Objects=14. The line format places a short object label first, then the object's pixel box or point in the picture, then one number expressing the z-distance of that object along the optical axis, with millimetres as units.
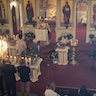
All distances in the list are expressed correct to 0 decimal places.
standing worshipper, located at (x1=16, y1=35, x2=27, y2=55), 13422
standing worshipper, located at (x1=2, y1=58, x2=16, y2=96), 9908
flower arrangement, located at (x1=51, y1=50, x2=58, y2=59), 14062
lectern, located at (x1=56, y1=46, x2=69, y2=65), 13586
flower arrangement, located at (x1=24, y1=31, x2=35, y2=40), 17459
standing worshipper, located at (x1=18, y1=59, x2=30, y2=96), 10164
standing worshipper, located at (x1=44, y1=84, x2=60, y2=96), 9102
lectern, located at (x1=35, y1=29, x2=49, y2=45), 15749
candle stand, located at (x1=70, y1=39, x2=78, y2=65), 13844
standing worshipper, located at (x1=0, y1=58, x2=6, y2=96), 10455
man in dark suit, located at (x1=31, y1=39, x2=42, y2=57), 13652
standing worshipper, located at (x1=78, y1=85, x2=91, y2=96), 9203
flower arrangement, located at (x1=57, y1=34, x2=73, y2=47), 16691
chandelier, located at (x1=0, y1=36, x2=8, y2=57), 10594
